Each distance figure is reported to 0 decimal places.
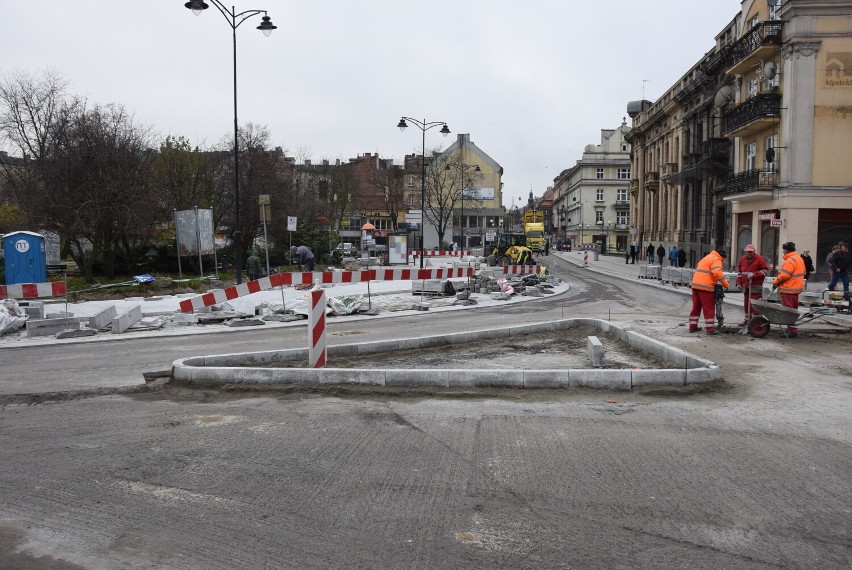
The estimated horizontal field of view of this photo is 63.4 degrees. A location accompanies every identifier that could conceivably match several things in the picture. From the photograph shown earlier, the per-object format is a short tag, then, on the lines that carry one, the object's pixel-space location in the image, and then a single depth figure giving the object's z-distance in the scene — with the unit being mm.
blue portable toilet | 21219
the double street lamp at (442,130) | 35500
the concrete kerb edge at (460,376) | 8031
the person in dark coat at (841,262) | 21719
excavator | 43284
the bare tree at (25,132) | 29567
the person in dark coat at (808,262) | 24216
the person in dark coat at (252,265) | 26328
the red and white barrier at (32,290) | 14961
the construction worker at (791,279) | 12516
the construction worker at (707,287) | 12445
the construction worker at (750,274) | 13344
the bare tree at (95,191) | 24891
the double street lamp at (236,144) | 22000
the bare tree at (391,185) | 68250
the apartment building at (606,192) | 99625
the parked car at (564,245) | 93956
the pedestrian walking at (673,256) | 40188
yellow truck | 61012
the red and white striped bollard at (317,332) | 8844
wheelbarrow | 12094
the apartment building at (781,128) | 29141
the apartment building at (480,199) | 87500
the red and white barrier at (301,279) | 15289
